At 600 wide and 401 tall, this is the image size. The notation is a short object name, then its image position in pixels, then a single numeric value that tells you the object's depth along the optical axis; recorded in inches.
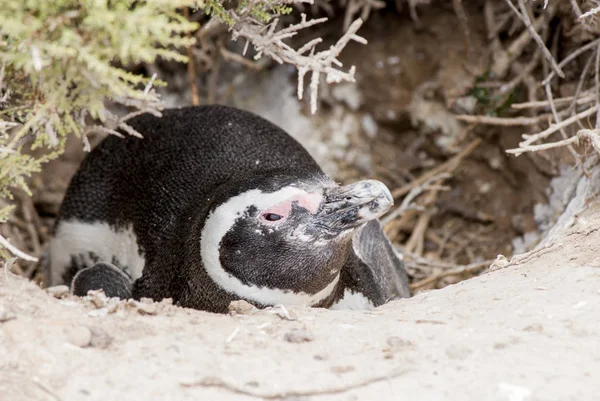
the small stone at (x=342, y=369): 161.9
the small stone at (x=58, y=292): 203.3
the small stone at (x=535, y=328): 177.0
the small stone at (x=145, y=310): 186.2
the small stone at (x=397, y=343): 174.1
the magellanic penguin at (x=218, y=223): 232.5
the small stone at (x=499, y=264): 241.1
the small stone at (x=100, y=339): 167.0
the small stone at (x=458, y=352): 167.2
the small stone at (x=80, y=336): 165.6
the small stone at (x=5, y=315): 167.5
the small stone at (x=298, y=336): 175.8
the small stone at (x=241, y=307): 208.8
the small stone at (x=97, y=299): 189.0
